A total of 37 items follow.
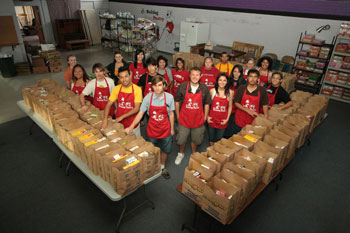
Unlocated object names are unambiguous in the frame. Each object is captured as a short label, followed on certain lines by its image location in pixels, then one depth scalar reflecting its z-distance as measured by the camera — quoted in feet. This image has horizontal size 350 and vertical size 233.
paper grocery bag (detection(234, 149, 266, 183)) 8.59
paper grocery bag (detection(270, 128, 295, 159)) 10.08
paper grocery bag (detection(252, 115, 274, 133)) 11.21
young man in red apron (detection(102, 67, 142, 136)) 11.38
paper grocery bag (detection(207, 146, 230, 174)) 8.62
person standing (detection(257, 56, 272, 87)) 15.94
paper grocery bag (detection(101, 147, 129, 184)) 8.31
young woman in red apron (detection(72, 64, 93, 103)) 14.20
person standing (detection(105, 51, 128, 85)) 17.11
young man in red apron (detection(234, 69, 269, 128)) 12.32
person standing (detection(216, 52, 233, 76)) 18.25
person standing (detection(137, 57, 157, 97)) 14.16
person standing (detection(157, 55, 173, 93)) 15.49
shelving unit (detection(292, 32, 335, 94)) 23.63
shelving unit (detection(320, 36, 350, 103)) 22.79
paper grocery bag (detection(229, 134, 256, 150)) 9.80
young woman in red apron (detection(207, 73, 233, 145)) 12.39
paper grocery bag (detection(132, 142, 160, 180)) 8.77
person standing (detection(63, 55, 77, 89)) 15.69
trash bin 26.17
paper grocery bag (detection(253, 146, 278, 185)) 8.87
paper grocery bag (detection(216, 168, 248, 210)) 7.72
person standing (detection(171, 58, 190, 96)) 16.07
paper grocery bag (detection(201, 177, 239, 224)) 7.23
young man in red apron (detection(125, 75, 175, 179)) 10.81
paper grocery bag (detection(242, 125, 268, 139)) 10.73
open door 40.86
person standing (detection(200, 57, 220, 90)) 16.79
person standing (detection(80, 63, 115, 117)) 12.79
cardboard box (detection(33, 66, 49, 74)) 28.27
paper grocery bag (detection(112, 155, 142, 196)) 7.99
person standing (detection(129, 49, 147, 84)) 16.81
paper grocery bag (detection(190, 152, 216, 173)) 8.57
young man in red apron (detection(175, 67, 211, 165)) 11.87
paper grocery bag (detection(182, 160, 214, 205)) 8.01
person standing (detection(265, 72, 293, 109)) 13.10
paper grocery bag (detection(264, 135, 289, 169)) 9.61
